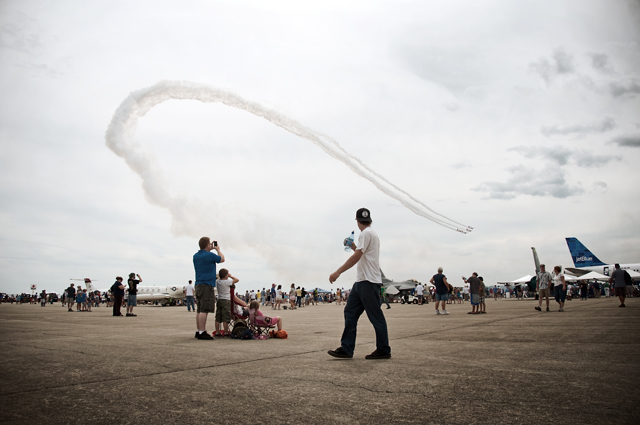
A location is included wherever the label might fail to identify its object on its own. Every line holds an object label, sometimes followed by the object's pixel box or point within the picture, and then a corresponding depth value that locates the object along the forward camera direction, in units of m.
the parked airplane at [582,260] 50.39
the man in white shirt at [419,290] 31.65
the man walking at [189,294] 25.20
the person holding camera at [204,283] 7.49
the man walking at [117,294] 17.36
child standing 8.46
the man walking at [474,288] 16.08
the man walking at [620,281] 16.73
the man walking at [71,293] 23.69
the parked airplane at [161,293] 49.38
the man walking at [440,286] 16.34
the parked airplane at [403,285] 39.15
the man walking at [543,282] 15.73
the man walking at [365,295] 4.96
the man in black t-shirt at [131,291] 17.48
